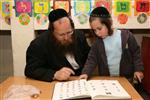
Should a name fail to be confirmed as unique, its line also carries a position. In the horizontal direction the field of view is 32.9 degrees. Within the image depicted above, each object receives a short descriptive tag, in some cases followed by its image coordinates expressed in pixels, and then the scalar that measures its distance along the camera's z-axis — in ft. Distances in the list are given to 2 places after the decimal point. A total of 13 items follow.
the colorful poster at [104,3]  8.31
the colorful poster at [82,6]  8.32
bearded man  6.16
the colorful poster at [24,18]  8.44
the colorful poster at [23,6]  8.34
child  6.14
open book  4.12
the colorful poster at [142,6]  8.33
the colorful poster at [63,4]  8.32
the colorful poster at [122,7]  8.33
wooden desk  4.46
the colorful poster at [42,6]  8.29
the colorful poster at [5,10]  8.91
